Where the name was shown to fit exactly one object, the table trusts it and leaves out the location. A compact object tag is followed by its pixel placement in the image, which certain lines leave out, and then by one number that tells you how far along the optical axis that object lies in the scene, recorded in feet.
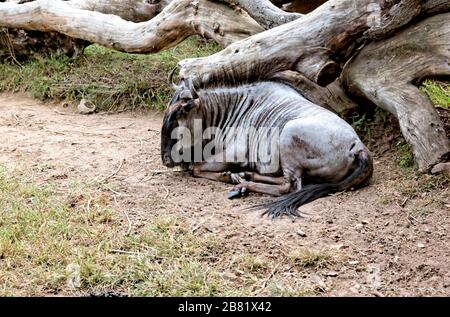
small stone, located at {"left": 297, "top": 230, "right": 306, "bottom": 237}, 23.44
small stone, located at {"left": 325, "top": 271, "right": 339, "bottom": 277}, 20.76
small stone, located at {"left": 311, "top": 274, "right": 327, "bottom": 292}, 19.95
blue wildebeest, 26.87
